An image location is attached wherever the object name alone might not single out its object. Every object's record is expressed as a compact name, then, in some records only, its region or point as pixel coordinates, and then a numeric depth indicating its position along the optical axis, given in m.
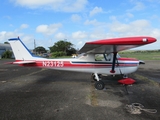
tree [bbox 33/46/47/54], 90.93
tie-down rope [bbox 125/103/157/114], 3.62
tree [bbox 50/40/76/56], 64.76
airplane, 6.48
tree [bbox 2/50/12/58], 40.06
